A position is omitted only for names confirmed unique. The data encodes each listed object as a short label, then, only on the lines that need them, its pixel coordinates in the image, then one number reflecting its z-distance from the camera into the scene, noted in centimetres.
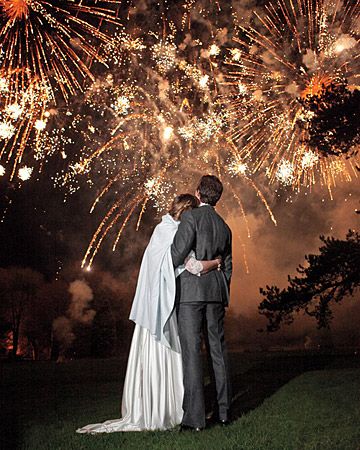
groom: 525
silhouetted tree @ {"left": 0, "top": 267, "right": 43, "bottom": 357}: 2583
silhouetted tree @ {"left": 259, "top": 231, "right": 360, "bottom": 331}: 1235
